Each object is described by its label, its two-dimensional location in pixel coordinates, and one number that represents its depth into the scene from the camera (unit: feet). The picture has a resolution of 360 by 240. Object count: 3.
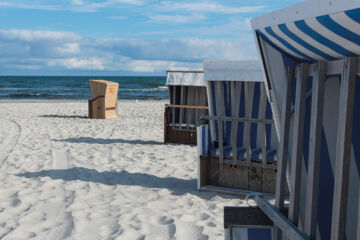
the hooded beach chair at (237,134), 17.74
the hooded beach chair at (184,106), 29.73
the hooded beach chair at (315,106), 5.74
